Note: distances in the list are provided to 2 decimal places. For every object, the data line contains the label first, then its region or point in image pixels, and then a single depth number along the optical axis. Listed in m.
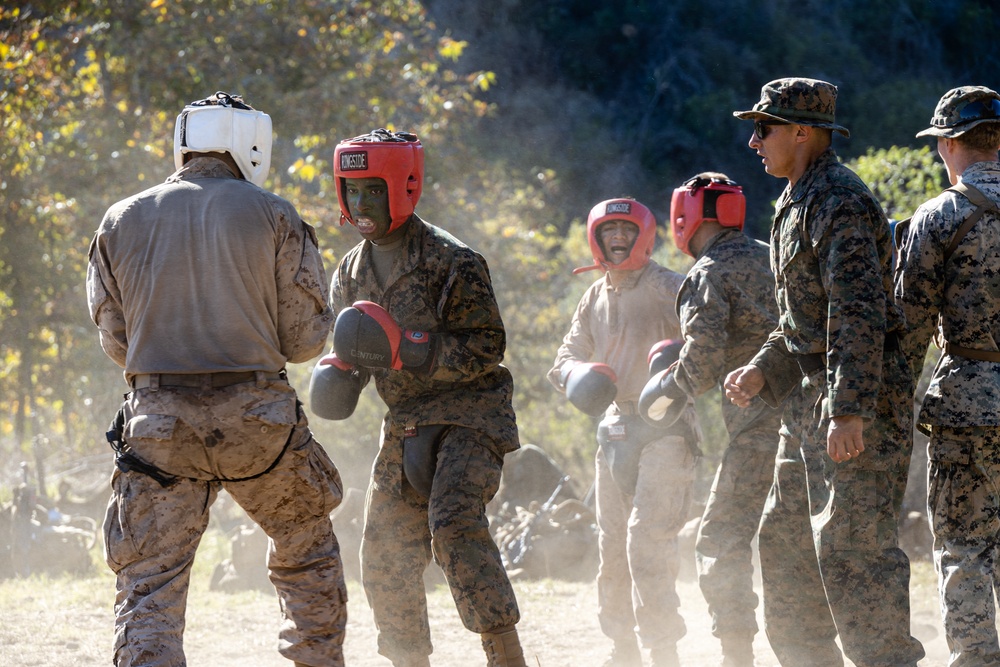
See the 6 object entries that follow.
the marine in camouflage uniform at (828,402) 7.61
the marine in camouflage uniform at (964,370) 8.86
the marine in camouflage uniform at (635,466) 10.91
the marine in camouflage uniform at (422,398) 9.23
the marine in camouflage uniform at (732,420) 9.97
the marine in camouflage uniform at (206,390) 7.57
